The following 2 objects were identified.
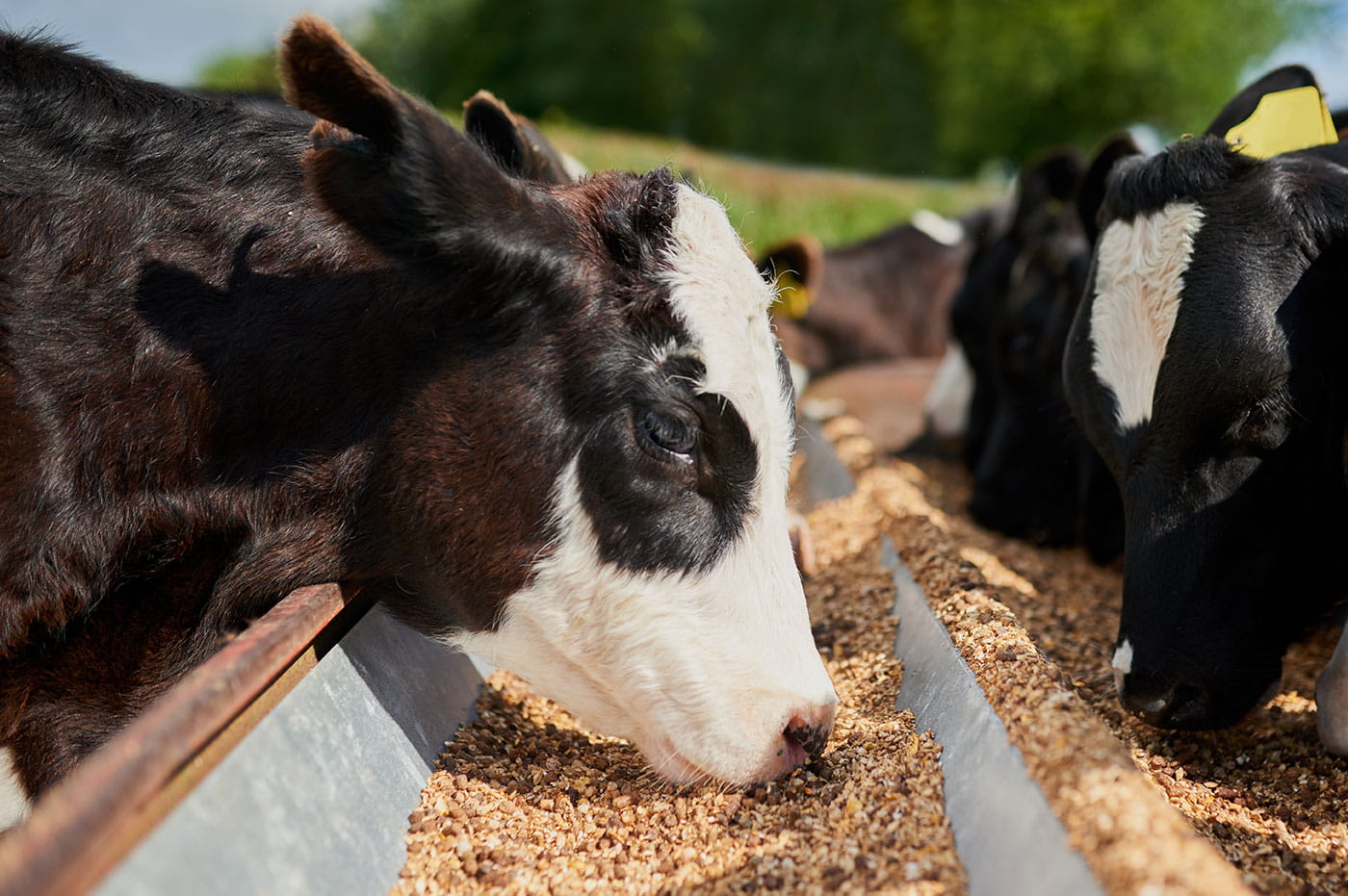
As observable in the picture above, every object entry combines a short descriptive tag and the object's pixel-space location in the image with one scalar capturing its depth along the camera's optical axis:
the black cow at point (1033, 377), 1.85
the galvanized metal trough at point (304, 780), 0.77
